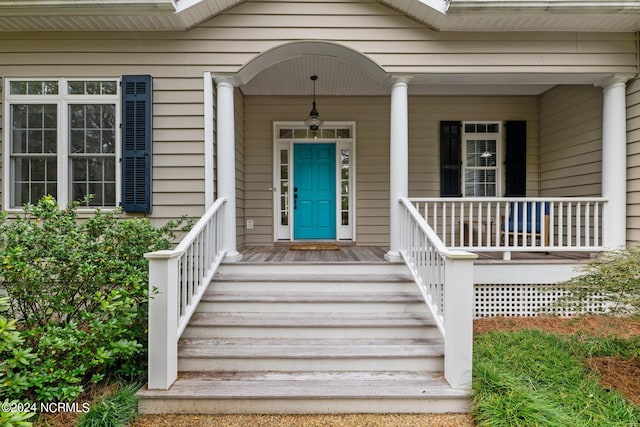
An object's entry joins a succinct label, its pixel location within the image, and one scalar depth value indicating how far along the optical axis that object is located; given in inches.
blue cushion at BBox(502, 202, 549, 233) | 188.3
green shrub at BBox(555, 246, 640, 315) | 100.1
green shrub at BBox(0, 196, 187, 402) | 86.7
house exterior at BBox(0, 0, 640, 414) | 143.8
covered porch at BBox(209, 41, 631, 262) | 212.2
